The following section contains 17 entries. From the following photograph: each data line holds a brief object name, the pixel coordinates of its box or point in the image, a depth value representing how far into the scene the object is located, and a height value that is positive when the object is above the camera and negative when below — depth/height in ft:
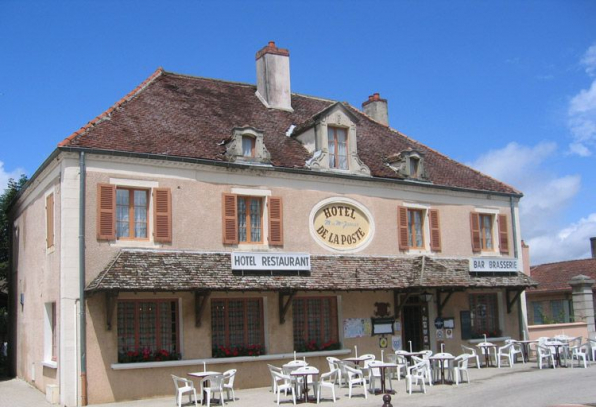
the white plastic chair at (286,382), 50.80 -6.17
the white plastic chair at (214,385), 51.26 -6.20
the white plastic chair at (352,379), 53.52 -6.28
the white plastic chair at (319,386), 51.51 -6.53
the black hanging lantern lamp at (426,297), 74.49 -0.60
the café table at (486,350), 71.31 -6.08
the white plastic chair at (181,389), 50.67 -6.23
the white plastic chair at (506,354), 71.77 -6.60
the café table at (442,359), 57.41 -5.38
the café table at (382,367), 52.85 -5.46
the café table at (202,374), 51.68 -5.36
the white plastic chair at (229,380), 52.85 -5.97
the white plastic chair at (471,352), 70.54 -6.26
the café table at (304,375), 50.05 -5.45
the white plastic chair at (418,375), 54.70 -6.38
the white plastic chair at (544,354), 68.46 -6.37
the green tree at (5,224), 87.25 +9.80
